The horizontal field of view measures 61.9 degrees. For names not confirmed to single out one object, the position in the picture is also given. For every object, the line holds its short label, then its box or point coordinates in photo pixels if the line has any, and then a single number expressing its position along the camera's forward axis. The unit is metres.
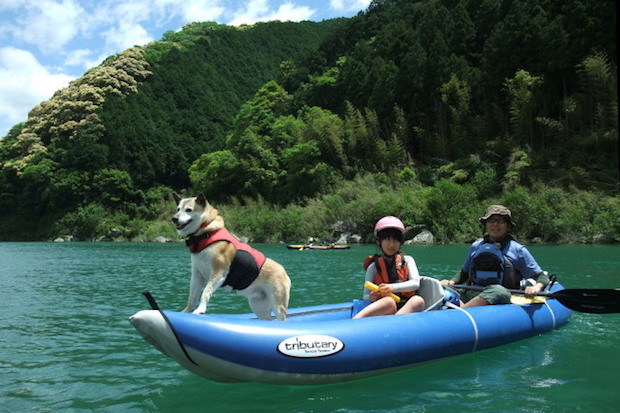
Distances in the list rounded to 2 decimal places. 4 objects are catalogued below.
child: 4.70
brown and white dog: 4.22
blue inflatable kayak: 3.73
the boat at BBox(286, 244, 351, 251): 25.67
